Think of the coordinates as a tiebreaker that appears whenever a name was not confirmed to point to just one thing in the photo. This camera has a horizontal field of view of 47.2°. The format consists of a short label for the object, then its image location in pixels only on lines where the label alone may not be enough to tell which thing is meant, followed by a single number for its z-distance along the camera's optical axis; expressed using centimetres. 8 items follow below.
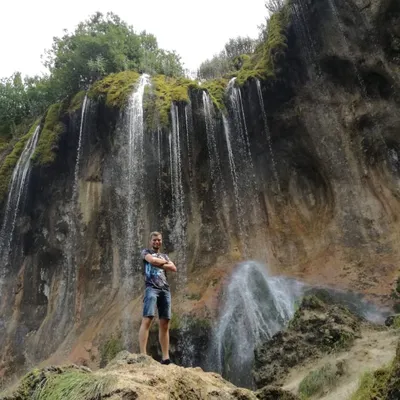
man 573
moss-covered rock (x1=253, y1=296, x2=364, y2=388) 708
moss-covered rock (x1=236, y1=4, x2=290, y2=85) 1592
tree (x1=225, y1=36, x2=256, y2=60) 2441
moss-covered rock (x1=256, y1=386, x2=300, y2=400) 470
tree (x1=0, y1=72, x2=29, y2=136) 2373
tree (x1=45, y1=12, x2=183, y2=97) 1947
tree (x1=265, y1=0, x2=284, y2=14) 1820
